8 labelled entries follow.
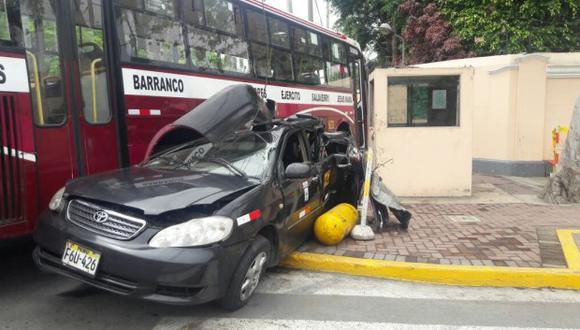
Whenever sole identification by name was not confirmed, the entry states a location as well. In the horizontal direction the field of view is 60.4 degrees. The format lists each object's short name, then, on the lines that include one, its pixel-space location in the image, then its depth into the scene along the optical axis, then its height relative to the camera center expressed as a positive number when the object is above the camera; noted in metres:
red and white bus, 4.62 +0.50
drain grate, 7.14 -1.64
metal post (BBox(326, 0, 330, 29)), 28.33 +5.76
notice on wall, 8.95 +0.14
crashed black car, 3.62 -0.85
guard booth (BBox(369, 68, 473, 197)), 8.92 -0.41
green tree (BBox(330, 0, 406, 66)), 27.27 +4.94
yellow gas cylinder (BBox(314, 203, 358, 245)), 5.64 -1.33
